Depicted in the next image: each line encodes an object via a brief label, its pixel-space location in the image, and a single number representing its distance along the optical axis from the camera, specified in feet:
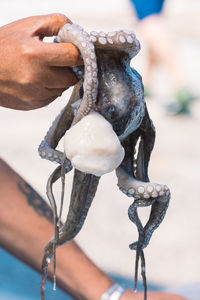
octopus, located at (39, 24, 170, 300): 2.84
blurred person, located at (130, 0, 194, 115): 14.73
